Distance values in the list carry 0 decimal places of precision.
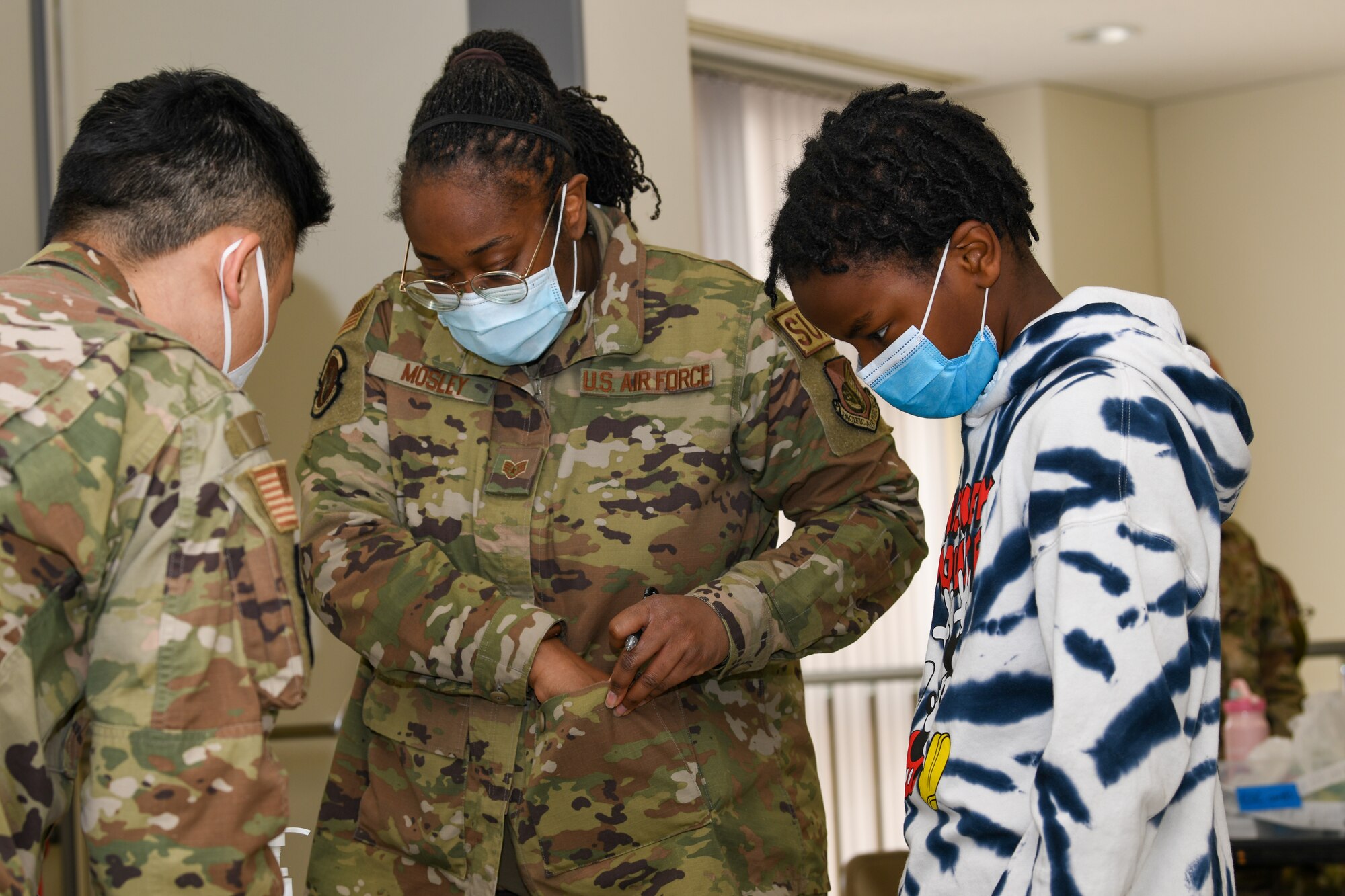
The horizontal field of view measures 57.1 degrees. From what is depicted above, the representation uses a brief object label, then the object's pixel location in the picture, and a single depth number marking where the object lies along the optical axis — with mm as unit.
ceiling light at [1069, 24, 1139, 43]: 5141
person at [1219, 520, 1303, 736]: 3367
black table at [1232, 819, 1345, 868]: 2314
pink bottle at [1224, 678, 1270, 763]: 2789
